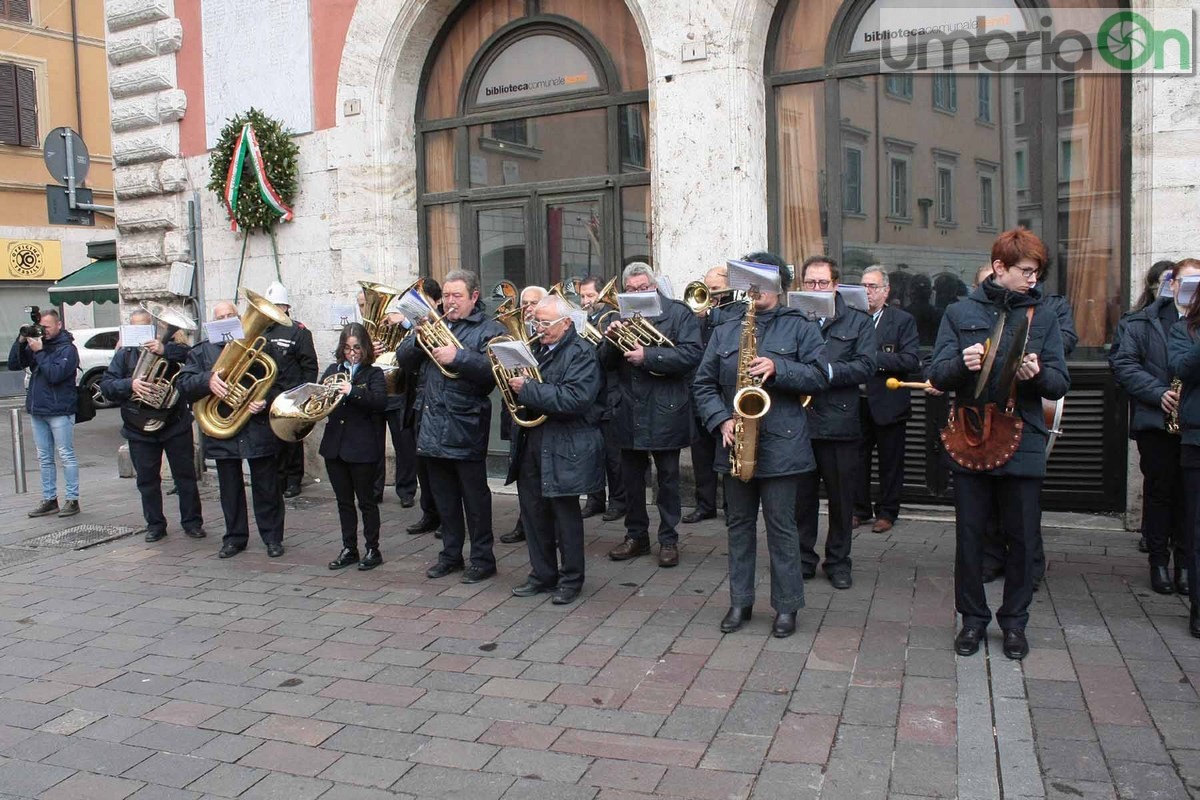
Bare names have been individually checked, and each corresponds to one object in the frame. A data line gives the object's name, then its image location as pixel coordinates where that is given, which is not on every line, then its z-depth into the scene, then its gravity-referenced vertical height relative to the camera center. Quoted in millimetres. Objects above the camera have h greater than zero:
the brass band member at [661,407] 6836 -498
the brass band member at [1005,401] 4746 -381
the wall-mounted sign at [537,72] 9867 +2494
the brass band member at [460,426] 6469 -538
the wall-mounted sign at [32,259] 25238 +2231
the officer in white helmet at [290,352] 7930 -66
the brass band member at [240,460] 7551 -833
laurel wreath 10625 +1771
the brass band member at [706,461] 7723 -1003
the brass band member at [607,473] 7745 -1117
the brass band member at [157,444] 8148 -749
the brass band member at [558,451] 5965 -672
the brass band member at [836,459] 6250 -796
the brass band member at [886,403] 7434 -565
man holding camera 9195 -351
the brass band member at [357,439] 6992 -645
